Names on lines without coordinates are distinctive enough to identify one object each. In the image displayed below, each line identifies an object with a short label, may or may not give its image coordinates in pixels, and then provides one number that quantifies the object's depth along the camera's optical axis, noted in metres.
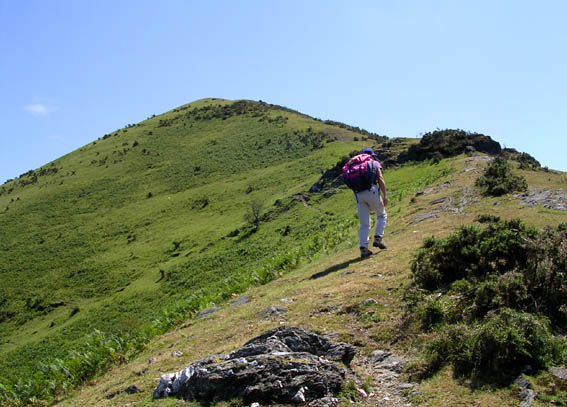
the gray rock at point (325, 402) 4.93
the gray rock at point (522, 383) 4.41
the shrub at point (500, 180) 14.25
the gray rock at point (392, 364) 5.71
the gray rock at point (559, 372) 4.43
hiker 11.62
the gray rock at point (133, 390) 7.02
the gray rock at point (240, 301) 12.50
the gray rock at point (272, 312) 8.93
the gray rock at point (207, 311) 12.96
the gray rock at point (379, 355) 6.10
